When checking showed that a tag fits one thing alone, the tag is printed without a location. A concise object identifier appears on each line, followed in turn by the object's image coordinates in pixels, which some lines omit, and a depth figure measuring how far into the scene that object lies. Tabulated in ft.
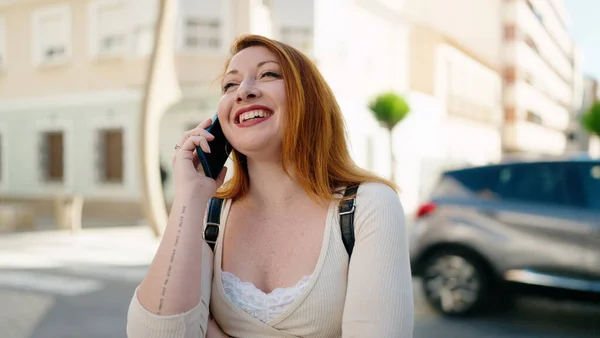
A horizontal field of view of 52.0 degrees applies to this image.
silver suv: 18.19
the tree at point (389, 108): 70.95
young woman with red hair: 5.15
